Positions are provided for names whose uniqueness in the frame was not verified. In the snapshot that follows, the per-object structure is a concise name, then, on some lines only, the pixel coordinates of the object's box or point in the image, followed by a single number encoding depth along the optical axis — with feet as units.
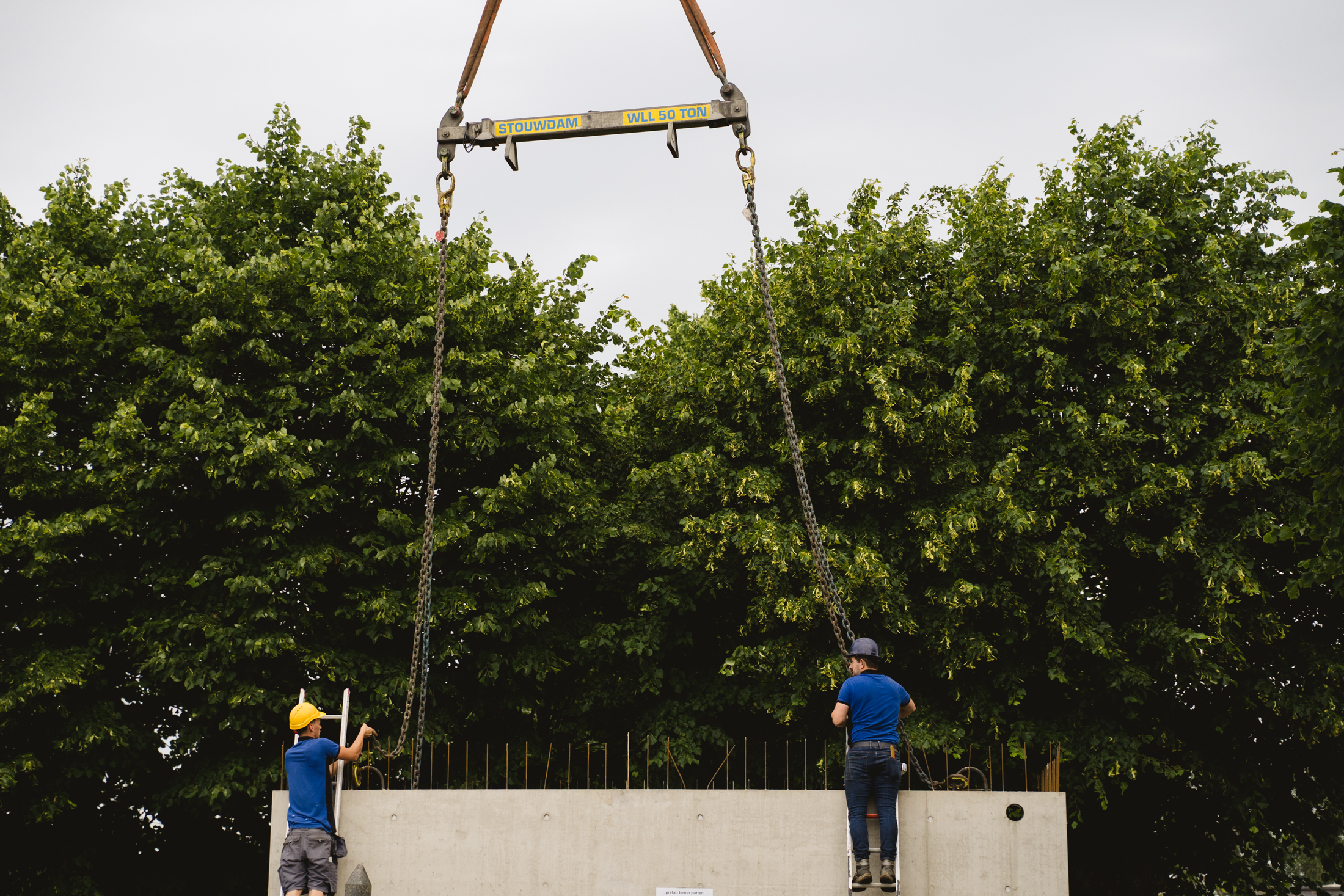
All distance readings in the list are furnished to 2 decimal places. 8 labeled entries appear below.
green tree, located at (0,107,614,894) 49.98
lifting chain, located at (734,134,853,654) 32.53
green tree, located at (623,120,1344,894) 51.52
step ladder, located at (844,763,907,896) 27.81
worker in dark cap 27.45
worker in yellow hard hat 28.60
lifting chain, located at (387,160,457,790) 34.55
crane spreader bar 33.14
